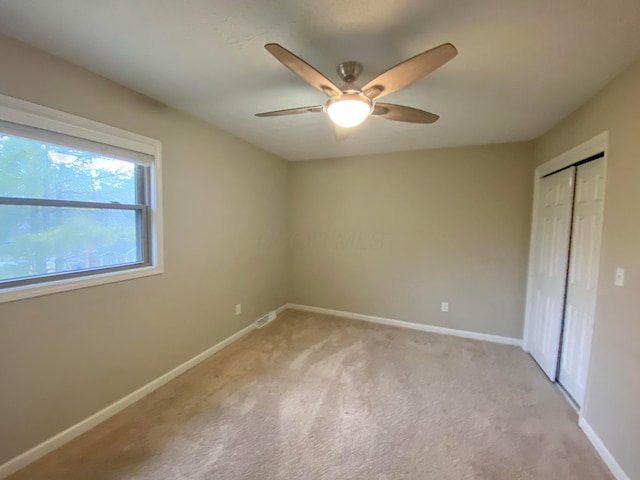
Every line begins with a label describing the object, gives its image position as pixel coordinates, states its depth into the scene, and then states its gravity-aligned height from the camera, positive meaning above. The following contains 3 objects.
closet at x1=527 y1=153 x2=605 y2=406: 2.04 -0.34
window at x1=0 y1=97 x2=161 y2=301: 1.56 +0.05
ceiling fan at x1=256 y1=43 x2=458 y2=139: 1.18 +0.70
